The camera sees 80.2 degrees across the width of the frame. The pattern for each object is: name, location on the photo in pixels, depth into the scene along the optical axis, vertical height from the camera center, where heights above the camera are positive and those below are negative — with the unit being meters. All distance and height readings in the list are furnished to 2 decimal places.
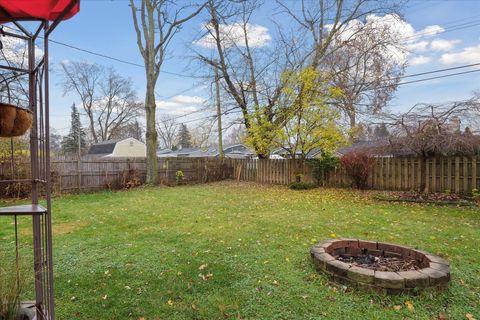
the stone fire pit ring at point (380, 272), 2.52 -1.12
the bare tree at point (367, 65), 14.12 +4.99
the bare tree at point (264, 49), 14.16 +5.66
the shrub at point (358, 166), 9.98 -0.43
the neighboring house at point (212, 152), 31.04 +0.38
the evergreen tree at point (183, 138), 48.53 +2.94
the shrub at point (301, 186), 10.80 -1.20
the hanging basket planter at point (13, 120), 1.36 +0.18
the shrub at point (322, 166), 10.89 -0.46
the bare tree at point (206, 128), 15.84 +1.51
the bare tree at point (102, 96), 29.30 +6.64
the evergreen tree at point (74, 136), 33.12 +2.41
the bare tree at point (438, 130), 7.88 +0.69
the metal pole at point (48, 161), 1.56 -0.03
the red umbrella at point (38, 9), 1.58 +0.85
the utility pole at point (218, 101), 14.86 +2.90
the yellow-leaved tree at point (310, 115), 10.42 +1.46
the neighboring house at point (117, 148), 26.77 +0.73
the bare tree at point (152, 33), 12.69 +5.56
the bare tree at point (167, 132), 41.63 +3.51
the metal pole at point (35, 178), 1.86 -0.15
